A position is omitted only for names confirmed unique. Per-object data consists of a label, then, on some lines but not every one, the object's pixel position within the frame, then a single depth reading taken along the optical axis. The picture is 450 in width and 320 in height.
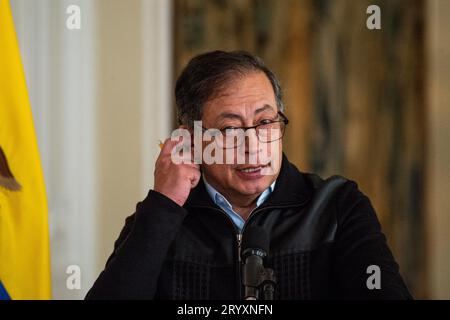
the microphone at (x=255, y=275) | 3.62
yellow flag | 4.14
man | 3.82
